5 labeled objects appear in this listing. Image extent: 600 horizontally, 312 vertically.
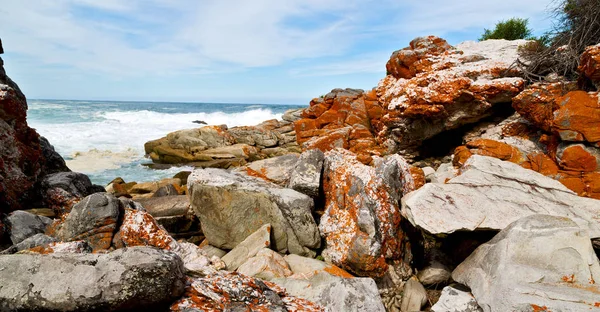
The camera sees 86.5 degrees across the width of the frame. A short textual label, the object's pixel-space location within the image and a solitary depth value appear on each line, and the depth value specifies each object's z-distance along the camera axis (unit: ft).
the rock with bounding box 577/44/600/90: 25.22
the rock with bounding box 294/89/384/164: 50.75
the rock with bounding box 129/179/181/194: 46.68
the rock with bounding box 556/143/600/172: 22.70
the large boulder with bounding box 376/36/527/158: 36.09
